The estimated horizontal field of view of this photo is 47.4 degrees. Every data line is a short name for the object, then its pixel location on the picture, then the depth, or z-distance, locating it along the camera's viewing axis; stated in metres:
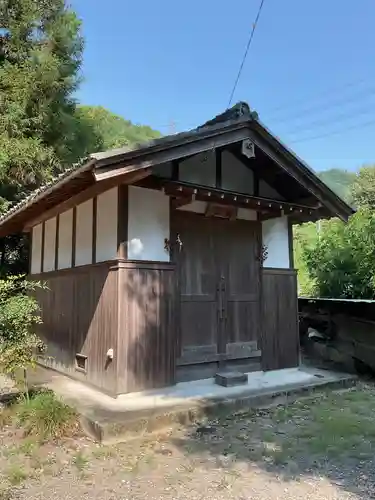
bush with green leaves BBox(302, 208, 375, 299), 8.49
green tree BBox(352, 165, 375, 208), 31.56
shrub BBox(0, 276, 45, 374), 4.63
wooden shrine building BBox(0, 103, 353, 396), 5.42
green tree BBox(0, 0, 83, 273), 10.51
